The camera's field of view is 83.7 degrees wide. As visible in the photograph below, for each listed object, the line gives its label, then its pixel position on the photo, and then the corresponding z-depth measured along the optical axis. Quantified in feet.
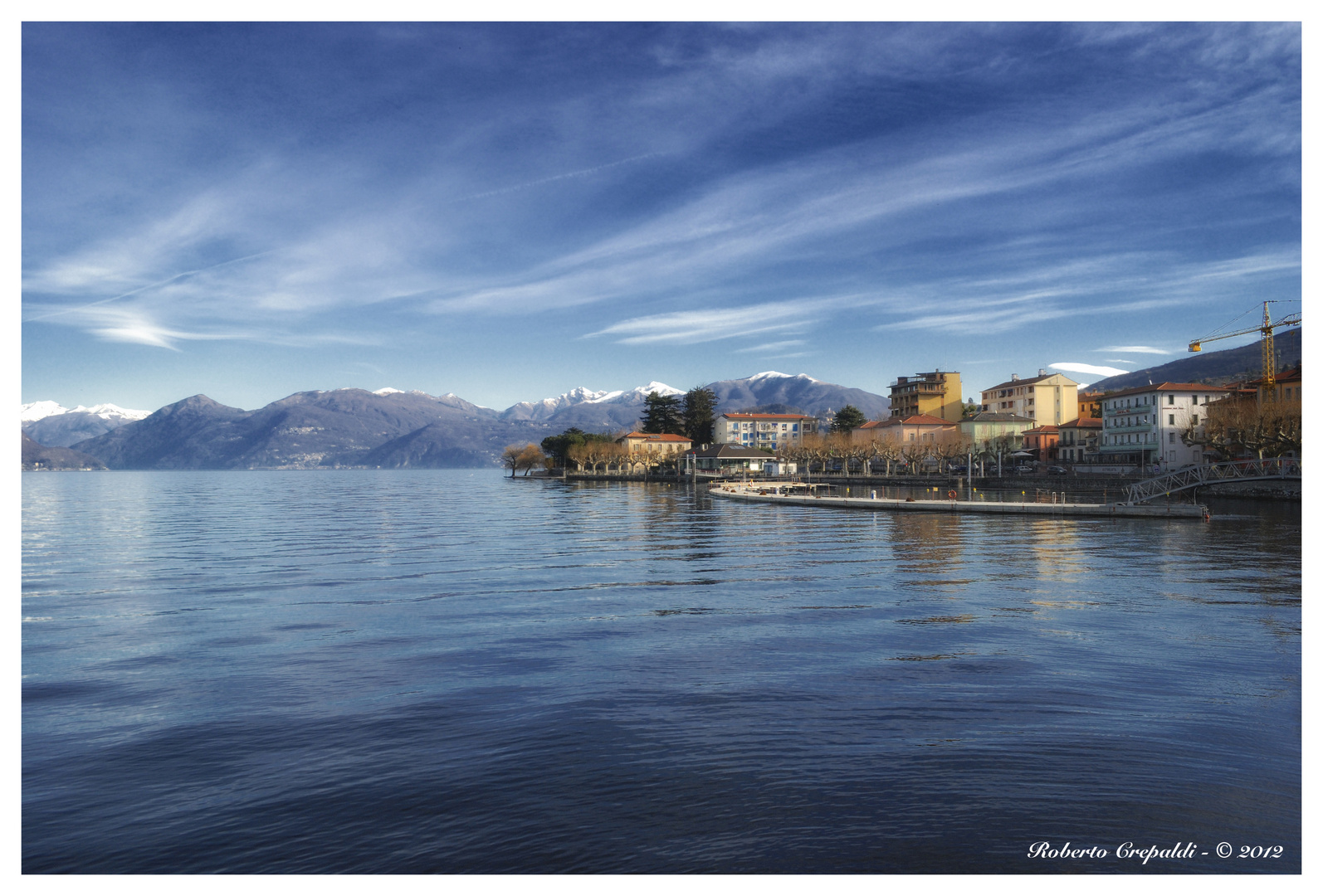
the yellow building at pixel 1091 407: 502.38
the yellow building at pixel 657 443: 574.52
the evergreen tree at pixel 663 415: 622.38
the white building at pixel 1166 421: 346.13
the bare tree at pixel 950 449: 425.28
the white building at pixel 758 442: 634.15
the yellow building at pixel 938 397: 547.08
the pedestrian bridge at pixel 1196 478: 188.55
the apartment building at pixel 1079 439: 421.59
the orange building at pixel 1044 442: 450.71
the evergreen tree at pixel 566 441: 557.33
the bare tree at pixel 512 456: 617.21
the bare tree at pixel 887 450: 425.69
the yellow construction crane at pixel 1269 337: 401.43
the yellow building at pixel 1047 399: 488.02
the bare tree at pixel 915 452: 413.67
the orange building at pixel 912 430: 499.51
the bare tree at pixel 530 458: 610.24
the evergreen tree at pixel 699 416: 615.57
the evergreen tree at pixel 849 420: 579.07
